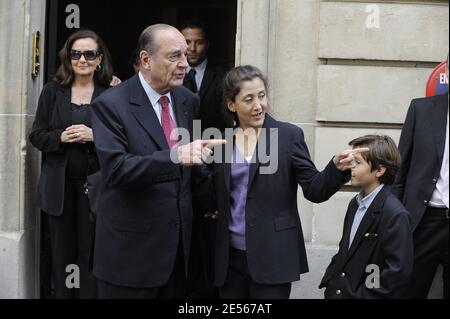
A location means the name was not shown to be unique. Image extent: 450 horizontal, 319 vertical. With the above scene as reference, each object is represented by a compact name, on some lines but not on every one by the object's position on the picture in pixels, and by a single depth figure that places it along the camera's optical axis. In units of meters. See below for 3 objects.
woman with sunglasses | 6.34
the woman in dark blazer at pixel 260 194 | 4.80
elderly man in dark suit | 4.68
